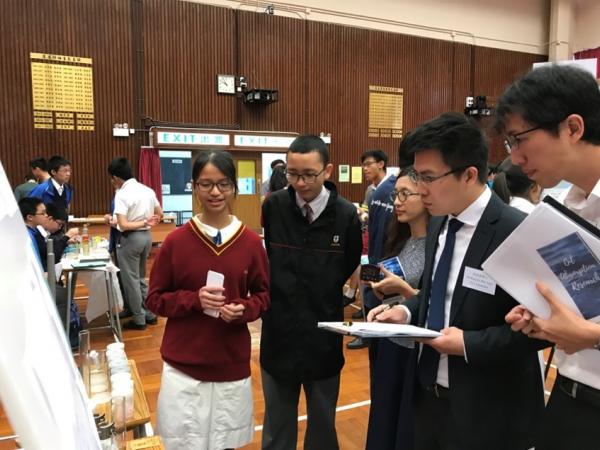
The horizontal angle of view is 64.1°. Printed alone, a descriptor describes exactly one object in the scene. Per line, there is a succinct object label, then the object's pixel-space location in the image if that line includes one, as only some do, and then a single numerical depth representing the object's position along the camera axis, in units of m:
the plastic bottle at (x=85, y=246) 4.79
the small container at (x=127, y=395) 1.66
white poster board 0.29
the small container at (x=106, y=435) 1.29
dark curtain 9.23
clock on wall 9.90
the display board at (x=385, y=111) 11.46
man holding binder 1.12
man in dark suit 1.31
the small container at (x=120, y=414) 1.51
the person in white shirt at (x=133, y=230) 4.95
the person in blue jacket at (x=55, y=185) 6.07
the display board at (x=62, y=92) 8.48
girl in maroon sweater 1.85
